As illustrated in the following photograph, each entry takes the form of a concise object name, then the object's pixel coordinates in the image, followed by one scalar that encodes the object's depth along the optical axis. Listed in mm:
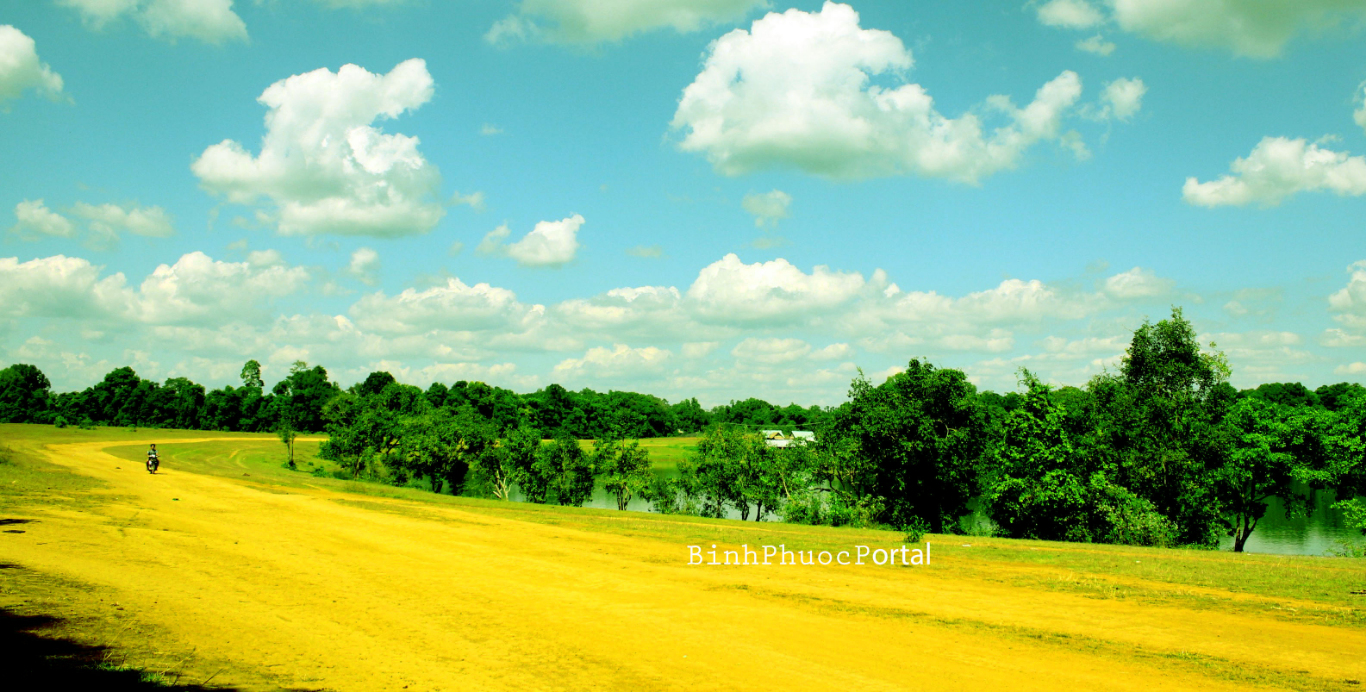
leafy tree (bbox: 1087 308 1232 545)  37031
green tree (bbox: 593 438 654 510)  53719
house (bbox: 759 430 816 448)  51300
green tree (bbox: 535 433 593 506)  55000
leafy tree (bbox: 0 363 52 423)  120625
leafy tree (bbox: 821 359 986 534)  38531
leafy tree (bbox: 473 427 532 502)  56344
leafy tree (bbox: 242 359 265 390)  155275
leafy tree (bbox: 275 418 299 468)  77438
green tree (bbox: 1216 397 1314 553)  38875
